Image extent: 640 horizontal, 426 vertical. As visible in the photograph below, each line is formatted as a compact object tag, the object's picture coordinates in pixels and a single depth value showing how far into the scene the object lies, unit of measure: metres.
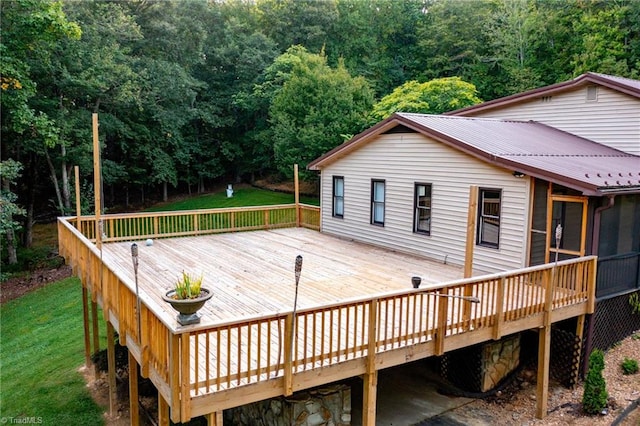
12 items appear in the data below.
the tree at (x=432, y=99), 22.27
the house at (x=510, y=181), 9.14
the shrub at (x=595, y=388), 7.84
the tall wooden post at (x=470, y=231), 7.22
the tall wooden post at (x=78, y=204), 11.60
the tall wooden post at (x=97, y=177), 8.38
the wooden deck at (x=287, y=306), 5.29
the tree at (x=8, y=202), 17.11
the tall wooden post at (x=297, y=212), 16.78
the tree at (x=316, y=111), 23.08
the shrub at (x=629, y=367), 8.97
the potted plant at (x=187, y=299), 5.08
